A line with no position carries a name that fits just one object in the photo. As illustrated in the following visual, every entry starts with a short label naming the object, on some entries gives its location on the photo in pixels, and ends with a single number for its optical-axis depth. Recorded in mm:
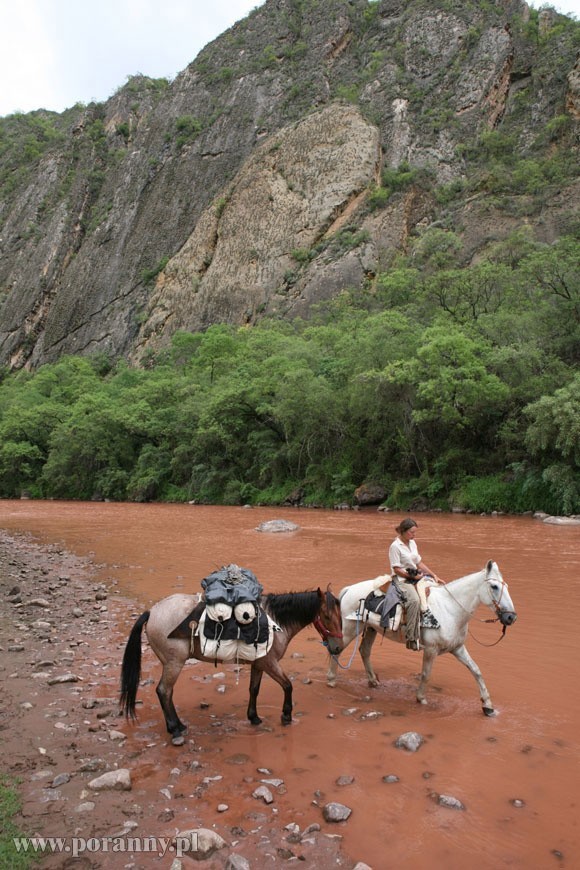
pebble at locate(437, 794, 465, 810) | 3603
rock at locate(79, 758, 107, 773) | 4012
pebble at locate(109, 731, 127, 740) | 4562
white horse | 5160
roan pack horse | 4672
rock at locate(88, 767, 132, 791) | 3750
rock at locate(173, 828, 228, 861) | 3117
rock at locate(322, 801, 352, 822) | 3461
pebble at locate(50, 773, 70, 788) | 3811
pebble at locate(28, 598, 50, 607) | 8742
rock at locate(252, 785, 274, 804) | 3680
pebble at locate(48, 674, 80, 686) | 5598
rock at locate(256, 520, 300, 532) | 18848
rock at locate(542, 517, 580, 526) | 18344
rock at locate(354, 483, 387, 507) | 26828
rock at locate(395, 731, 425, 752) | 4379
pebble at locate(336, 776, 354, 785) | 3912
